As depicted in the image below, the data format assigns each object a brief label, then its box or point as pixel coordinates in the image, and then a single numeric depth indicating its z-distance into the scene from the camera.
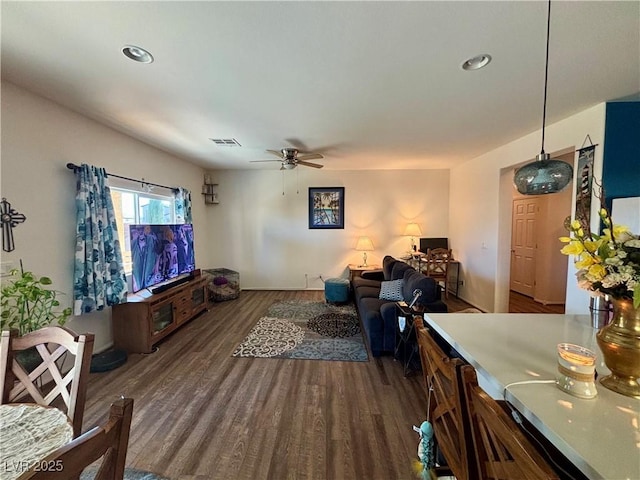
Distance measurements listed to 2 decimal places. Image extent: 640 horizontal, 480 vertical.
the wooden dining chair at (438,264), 4.98
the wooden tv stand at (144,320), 3.12
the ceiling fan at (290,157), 3.90
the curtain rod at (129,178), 2.71
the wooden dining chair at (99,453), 0.55
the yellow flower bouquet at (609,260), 1.02
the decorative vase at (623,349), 1.03
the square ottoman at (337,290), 4.85
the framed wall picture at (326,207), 5.80
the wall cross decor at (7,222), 2.18
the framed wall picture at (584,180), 2.62
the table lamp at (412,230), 5.52
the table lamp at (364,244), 5.44
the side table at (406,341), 2.71
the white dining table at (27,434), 0.90
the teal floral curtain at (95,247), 2.72
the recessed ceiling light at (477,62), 1.82
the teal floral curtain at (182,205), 4.69
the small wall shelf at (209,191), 5.70
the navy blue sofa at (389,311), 3.01
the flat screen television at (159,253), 3.29
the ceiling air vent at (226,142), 3.66
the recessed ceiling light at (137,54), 1.74
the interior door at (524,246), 5.07
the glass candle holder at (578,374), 1.01
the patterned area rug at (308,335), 3.09
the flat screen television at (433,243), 5.65
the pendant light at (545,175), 1.49
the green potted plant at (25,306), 1.97
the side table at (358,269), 5.37
